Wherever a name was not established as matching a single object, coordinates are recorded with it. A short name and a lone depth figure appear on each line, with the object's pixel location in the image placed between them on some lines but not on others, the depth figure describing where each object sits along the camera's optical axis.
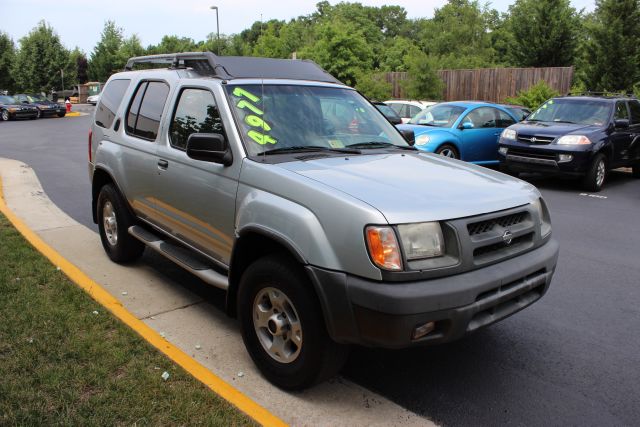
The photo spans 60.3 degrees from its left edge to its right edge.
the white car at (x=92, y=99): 52.46
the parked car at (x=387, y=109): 14.69
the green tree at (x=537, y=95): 20.05
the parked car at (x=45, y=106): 33.09
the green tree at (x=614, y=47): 19.59
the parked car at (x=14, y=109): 30.88
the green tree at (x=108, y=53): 57.38
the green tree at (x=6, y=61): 46.94
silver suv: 2.83
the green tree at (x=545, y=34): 28.42
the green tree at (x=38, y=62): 46.41
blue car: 11.27
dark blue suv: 10.31
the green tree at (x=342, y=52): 26.83
